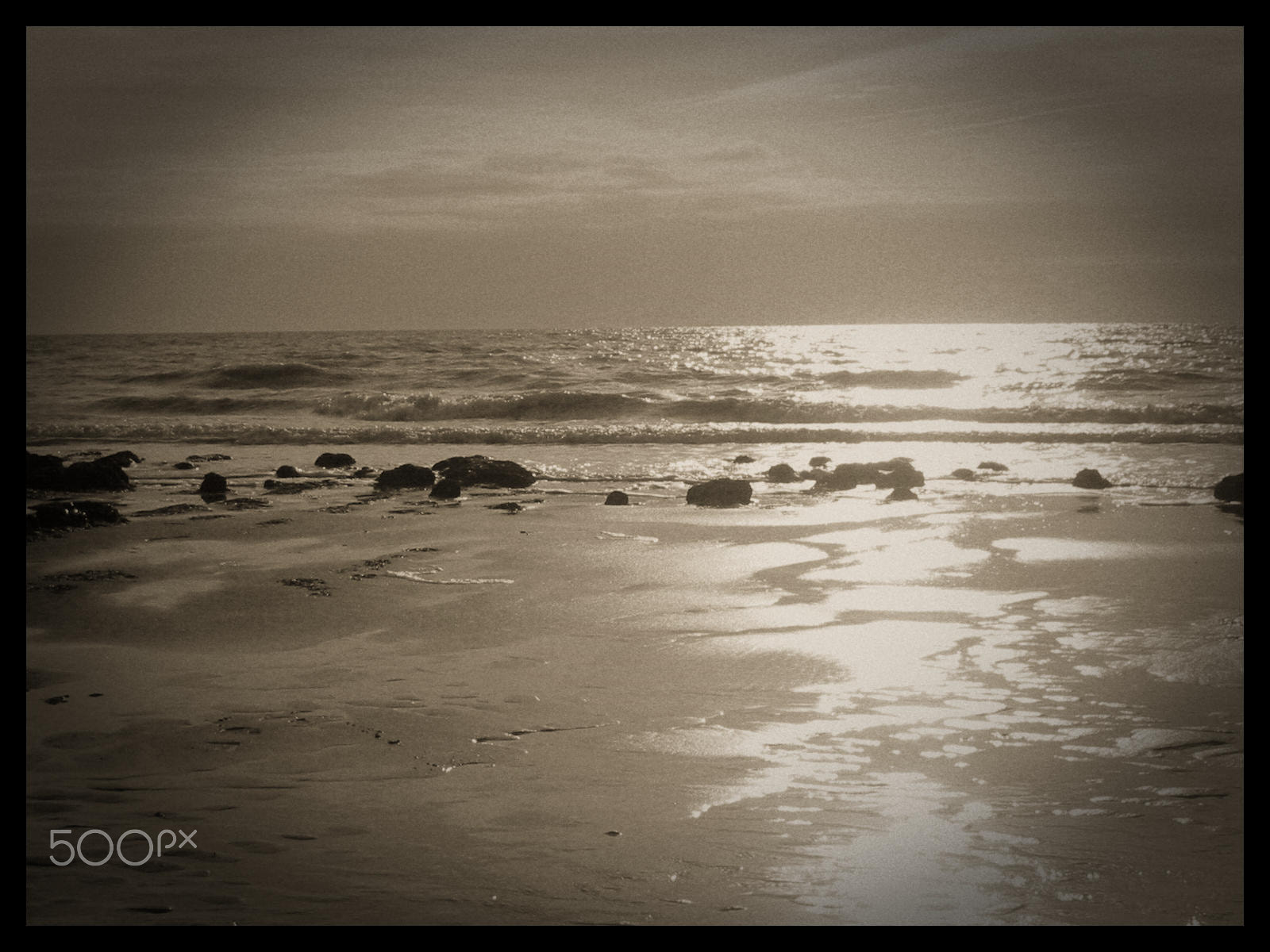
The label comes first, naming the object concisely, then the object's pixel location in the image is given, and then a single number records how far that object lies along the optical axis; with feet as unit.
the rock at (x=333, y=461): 47.09
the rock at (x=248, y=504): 34.76
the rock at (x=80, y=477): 39.19
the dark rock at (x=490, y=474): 39.55
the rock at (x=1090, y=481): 38.60
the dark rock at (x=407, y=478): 39.32
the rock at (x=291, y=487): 38.32
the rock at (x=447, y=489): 36.63
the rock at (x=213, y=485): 37.22
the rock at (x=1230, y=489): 35.24
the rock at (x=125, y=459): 48.26
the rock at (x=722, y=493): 34.63
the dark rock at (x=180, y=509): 33.73
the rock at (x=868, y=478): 38.06
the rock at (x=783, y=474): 40.96
